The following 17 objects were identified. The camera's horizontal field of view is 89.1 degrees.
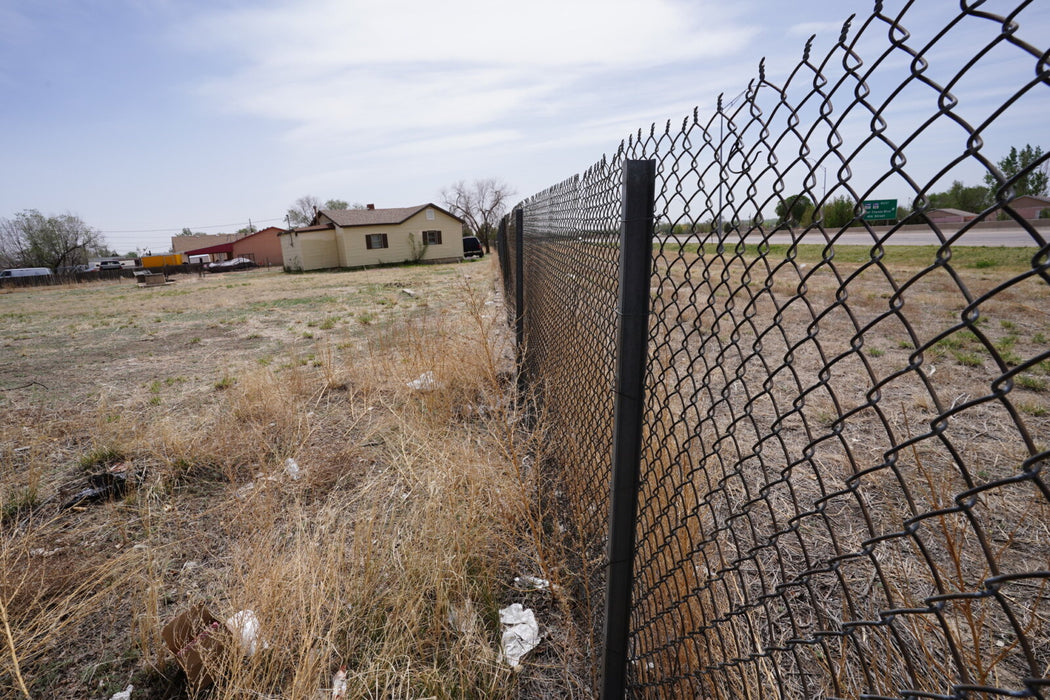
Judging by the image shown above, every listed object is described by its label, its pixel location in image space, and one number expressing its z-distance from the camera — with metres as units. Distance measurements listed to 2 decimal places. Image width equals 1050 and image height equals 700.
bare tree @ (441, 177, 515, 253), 64.75
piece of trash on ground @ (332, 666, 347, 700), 1.97
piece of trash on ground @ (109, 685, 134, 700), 2.20
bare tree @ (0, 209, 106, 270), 54.69
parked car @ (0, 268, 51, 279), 41.78
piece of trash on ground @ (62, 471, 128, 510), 3.67
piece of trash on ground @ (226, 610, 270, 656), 2.10
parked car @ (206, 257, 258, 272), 47.25
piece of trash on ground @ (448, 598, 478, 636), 2.30
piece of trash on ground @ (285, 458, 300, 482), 3.78
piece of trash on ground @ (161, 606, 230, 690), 2.13
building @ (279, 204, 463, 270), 35.53
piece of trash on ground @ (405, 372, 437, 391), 5.11
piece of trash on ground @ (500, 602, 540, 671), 2.28
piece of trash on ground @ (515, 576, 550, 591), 2.67
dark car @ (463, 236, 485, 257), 44.07
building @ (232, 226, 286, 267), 53.19
